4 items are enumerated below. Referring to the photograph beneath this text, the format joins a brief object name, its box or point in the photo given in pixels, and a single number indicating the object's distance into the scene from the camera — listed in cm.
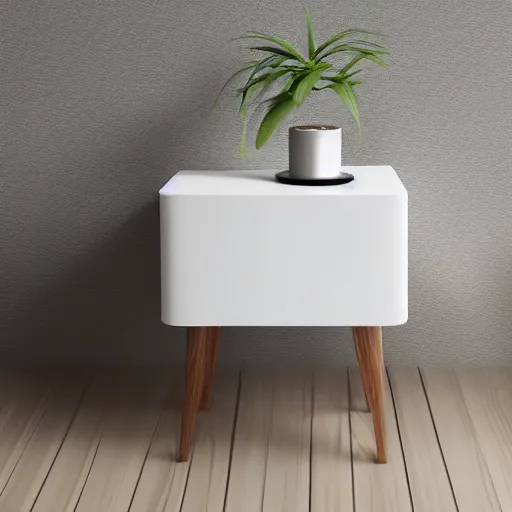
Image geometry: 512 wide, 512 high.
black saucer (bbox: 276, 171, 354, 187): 201
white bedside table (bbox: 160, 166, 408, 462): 190
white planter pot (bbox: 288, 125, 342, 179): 203
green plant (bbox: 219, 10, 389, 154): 202
